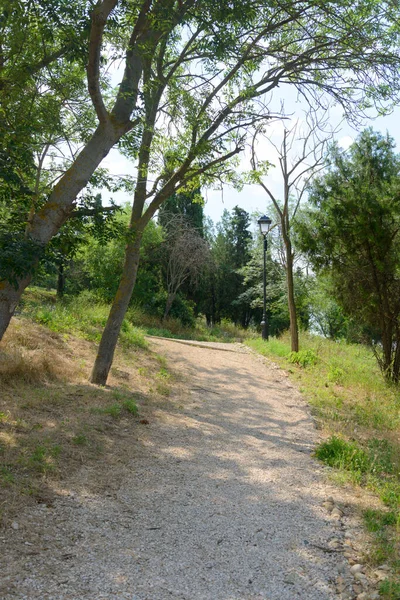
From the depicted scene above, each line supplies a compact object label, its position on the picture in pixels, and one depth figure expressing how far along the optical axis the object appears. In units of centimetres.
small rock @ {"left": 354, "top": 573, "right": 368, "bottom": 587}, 348
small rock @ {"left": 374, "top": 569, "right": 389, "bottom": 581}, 353
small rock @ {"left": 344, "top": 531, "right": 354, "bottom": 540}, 420
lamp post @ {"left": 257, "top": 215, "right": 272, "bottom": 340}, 1770
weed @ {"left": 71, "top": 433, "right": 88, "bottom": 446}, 553
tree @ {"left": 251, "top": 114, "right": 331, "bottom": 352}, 1490
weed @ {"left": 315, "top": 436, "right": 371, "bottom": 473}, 593
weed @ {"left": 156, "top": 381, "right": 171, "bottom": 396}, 940
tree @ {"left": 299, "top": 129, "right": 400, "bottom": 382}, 1149
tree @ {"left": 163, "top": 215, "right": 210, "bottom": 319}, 2594
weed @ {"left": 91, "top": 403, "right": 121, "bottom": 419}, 688
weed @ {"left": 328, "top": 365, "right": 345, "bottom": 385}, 1189
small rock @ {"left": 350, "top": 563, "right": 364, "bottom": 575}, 363
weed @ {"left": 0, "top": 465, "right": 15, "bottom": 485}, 424
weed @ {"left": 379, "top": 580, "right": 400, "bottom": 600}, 323
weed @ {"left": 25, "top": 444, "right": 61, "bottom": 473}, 466
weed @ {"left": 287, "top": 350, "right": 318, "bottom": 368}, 1406
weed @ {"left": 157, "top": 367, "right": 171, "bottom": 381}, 1069
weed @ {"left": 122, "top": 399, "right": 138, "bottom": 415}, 736
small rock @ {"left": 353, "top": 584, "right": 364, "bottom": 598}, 338
